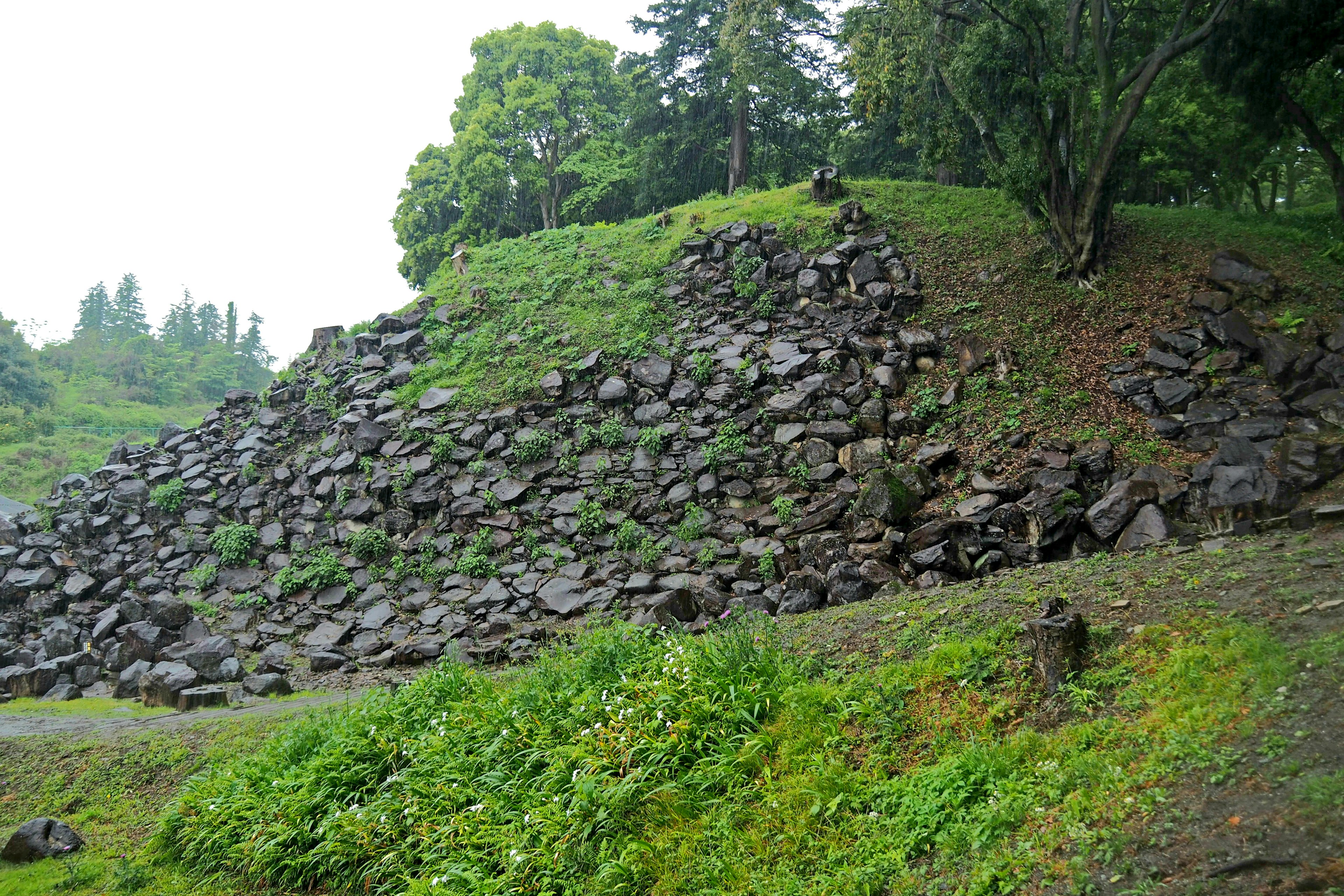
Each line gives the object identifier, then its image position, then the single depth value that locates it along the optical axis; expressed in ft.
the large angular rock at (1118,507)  28.76
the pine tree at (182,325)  182.29
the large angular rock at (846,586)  29.45
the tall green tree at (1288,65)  41.32
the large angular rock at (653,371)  47.91
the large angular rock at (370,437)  51.37
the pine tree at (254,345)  183.62
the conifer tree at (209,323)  186.19
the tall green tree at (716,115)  77.41
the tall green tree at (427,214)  97.19
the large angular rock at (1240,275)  40.01
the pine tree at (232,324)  185.68
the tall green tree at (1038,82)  42.37
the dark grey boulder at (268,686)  33.71
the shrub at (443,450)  48.42
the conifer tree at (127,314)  185.16
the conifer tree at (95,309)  184.85
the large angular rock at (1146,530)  26.94
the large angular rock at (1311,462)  27.81
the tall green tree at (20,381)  116.47
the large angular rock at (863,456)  38.06
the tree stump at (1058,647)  14.88
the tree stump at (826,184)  59.36
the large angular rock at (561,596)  37.52
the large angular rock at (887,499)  33.78
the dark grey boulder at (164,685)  34.24
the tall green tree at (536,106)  92.89
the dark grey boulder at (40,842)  20.39
